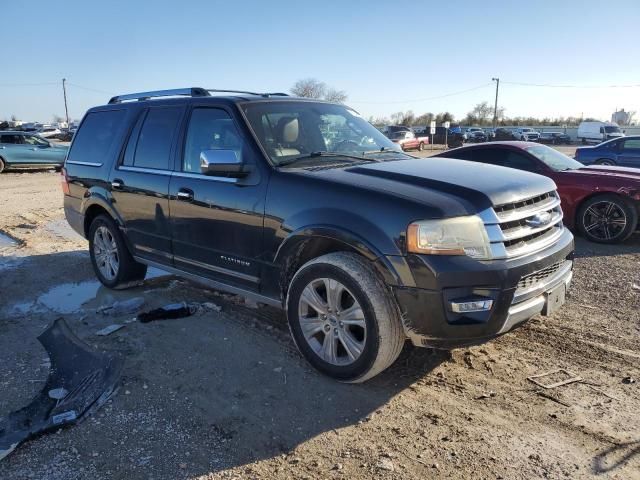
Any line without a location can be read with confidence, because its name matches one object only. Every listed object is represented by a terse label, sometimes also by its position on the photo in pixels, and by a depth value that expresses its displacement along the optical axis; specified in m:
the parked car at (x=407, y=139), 33.94
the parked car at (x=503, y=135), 49.41
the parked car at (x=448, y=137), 42.04
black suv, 2.97
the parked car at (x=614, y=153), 15.20
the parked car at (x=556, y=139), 52.22
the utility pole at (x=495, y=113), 77.26
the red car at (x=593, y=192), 7.21
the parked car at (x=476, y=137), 49.98
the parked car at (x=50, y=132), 48.21
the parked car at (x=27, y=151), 19.09
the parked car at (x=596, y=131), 48.19
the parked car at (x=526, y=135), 49.63
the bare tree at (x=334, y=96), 71.01
